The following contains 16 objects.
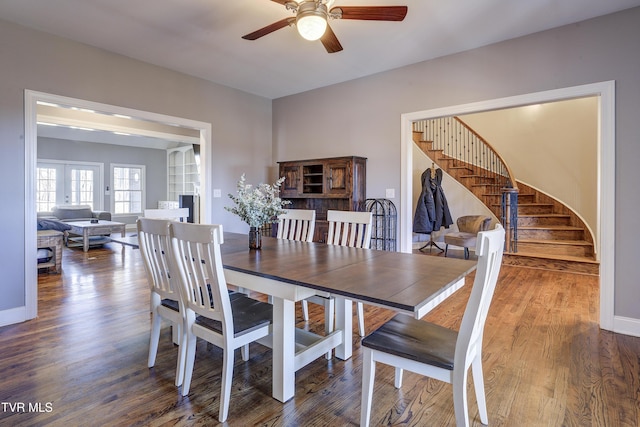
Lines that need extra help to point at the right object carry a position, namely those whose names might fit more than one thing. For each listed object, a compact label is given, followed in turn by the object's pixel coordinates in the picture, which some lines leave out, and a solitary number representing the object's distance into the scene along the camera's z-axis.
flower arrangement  2.29
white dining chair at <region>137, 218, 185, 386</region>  1.87
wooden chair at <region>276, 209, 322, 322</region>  3.02
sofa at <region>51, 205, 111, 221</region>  7.98
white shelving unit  9.34
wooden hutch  4.16
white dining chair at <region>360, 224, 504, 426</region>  1.29
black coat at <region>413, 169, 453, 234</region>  5.85
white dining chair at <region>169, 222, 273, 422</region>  1.59
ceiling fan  2.01
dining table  1.38
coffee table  6.40
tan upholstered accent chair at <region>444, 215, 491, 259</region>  5.55
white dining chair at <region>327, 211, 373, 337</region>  2.73
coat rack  6.35
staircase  5.09
